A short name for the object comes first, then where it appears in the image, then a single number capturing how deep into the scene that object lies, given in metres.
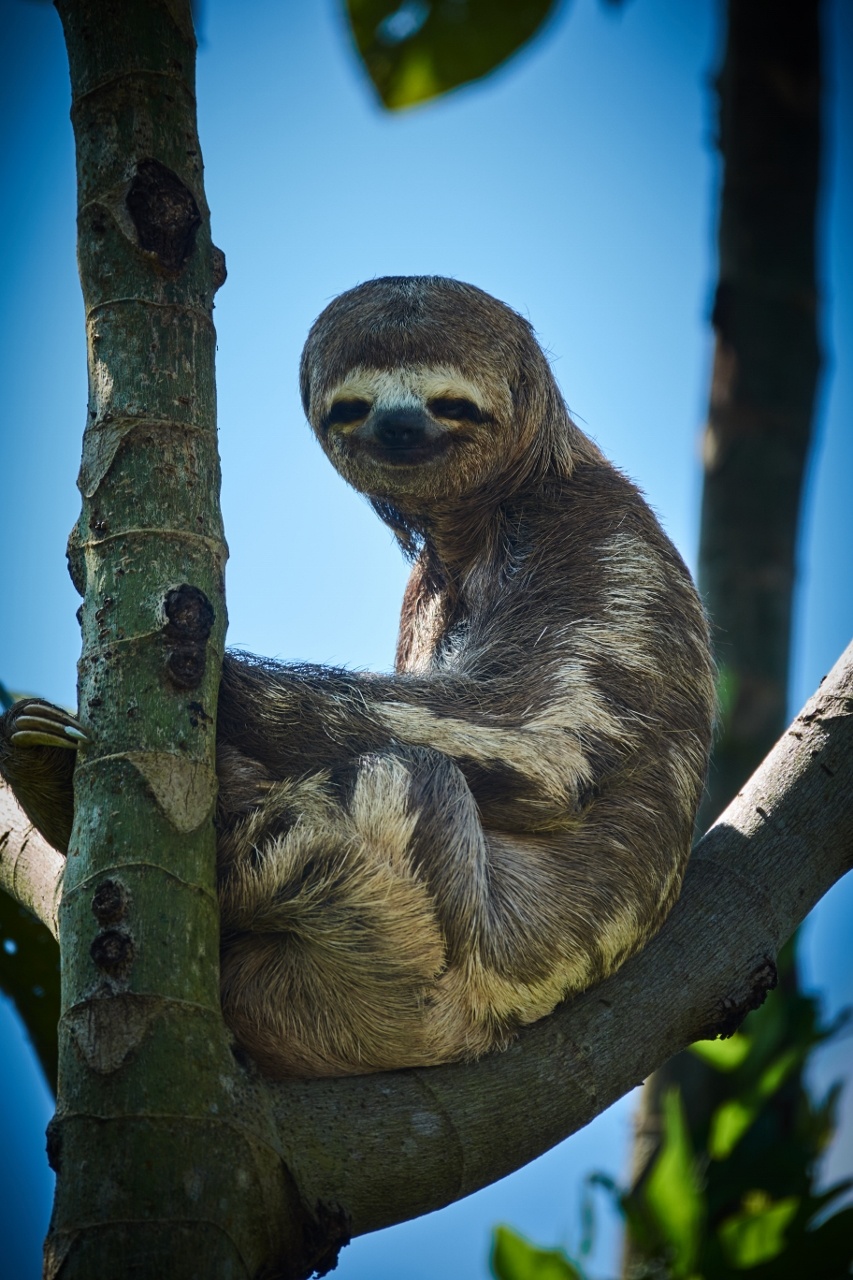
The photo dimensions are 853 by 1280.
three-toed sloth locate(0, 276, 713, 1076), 8.38
